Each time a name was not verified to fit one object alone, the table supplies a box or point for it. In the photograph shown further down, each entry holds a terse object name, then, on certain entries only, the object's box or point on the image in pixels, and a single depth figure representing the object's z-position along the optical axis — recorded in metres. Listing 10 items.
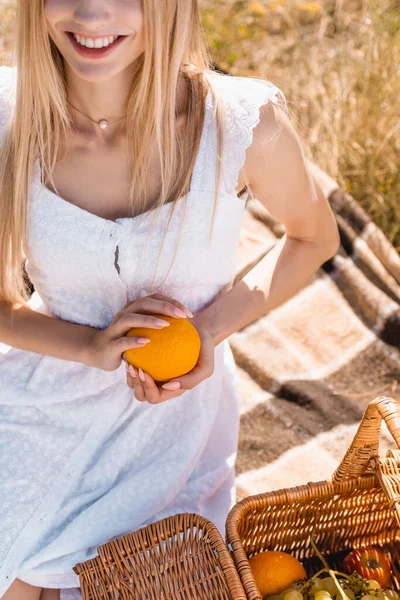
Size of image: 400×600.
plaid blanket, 2.39
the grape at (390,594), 1.50
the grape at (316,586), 1.52
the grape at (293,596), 1.46
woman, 1.53
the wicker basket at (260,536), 1.44
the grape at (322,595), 1.46
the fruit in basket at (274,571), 1.54
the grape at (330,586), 1.52
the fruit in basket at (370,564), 1.63
